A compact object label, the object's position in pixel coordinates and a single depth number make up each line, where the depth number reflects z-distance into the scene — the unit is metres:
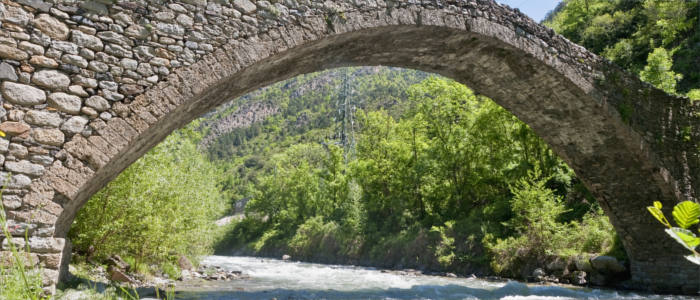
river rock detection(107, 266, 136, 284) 8.95
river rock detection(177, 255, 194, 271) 13.98
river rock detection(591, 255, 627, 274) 10.74
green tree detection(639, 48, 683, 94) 15.91
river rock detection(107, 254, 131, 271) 10.06
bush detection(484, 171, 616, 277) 12.12
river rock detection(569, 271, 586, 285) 11.05
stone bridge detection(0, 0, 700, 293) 4.75
